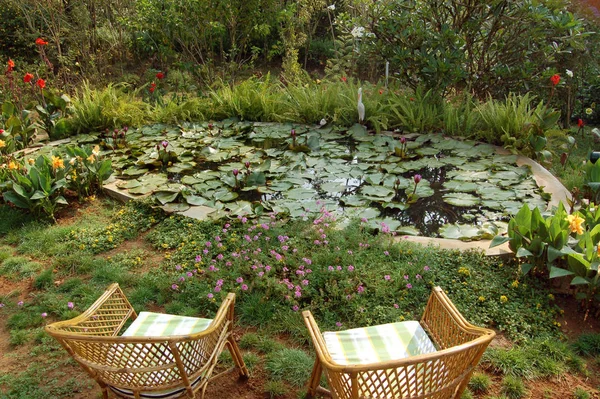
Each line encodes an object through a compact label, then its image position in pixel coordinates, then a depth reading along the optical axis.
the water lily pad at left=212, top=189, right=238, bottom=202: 3.80
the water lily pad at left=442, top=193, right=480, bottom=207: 3.61
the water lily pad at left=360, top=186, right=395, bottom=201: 3.74
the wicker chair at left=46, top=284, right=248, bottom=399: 1.54
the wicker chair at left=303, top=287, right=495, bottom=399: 1.38
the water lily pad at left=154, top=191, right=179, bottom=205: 3.75
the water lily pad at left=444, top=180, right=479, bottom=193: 3.86
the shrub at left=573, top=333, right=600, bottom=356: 2.32
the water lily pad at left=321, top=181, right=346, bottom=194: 3.93
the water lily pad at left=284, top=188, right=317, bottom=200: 3.80
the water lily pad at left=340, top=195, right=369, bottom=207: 3.70
